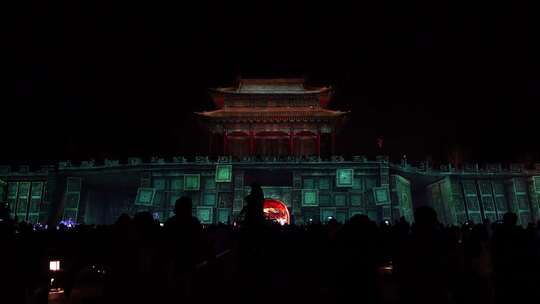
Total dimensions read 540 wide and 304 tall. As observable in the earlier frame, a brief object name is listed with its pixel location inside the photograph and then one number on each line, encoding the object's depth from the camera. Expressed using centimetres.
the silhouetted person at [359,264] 394
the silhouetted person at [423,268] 421
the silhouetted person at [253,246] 781
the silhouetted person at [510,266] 509
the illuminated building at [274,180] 2916
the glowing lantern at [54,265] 961
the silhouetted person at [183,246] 453
